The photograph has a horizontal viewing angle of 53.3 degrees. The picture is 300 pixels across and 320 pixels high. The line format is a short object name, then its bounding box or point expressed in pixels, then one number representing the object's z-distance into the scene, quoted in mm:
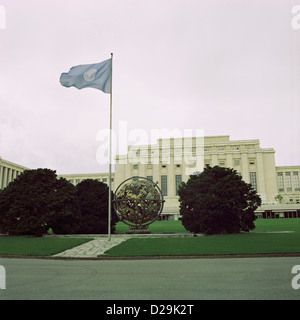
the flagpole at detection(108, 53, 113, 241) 17762
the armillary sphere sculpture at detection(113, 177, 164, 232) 23562
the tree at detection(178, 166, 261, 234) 21484
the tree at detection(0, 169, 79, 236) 22141
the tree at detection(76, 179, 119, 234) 25406
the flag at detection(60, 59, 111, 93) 17844
